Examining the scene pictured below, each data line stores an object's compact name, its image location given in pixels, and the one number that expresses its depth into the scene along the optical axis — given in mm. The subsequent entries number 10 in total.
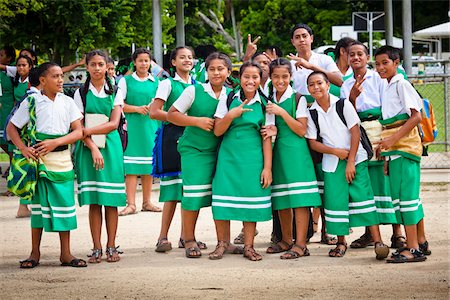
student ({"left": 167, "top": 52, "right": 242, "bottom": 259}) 10459
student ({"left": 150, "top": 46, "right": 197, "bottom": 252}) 10913
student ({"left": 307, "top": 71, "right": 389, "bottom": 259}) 10242
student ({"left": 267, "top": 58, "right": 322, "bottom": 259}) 10351
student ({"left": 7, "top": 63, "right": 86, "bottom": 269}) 9957
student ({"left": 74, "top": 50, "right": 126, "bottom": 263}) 10282
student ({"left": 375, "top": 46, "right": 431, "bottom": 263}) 9932
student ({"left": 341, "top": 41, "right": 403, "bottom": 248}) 10371
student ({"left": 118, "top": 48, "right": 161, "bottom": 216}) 14334
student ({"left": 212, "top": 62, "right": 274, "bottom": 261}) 10203
